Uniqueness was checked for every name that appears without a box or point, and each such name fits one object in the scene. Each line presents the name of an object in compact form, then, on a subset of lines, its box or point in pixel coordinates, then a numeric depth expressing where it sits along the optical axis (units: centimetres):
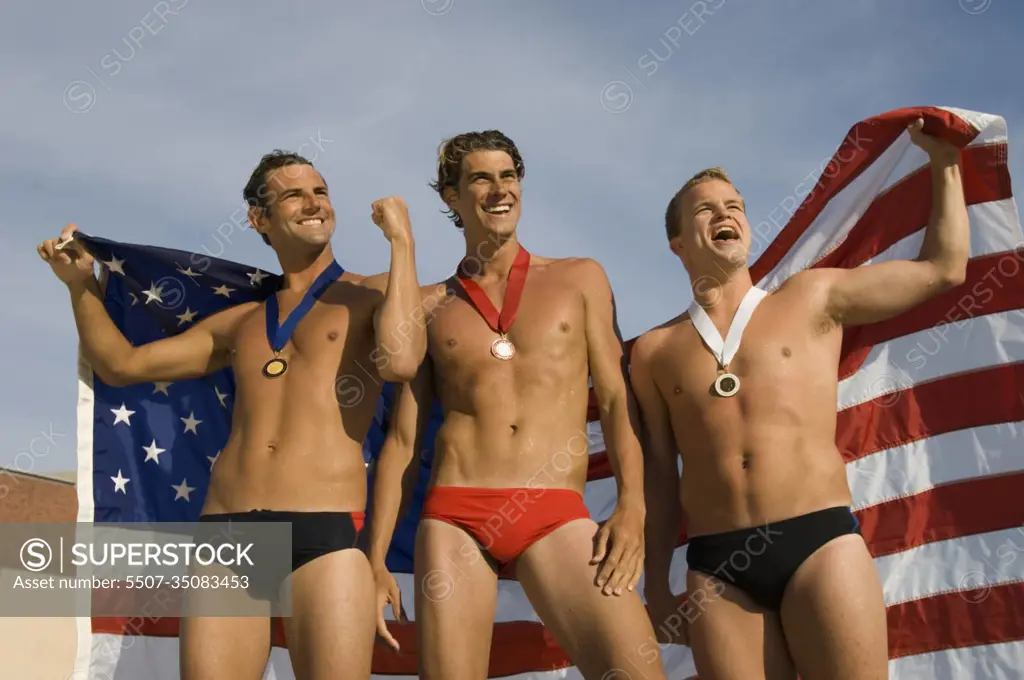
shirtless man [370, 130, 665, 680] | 482
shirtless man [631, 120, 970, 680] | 471
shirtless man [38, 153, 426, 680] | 521
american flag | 623
